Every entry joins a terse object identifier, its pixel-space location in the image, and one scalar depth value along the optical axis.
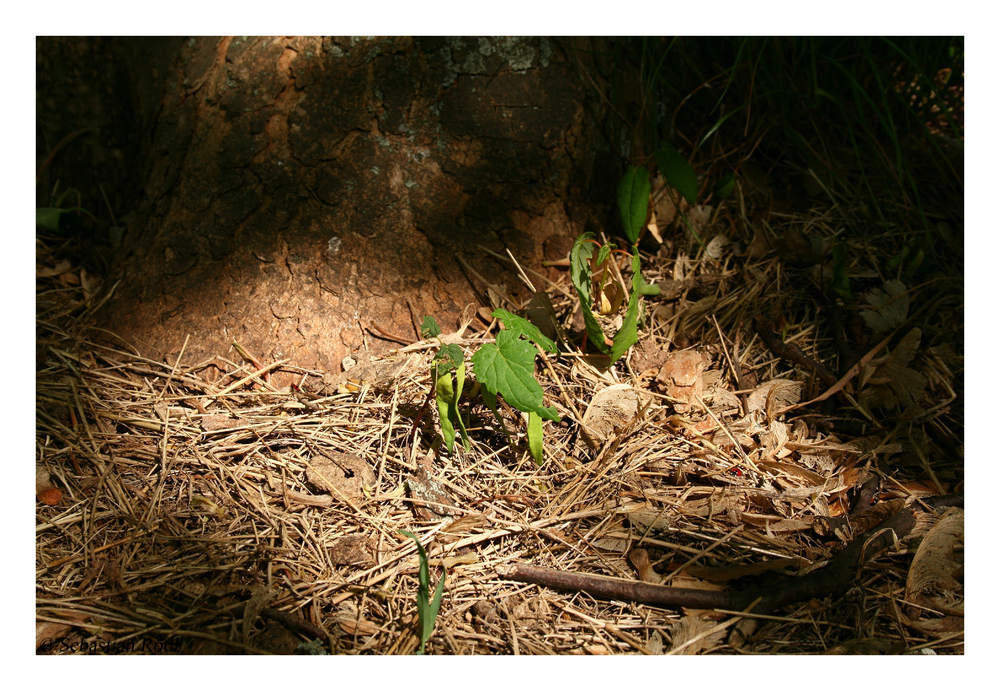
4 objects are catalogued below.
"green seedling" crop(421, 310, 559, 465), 0.85
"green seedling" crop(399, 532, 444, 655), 0.77
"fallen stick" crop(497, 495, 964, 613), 0.81
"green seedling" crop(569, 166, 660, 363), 0.94
